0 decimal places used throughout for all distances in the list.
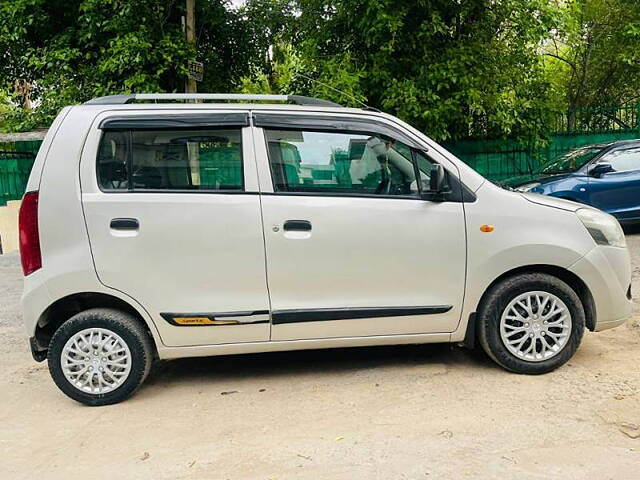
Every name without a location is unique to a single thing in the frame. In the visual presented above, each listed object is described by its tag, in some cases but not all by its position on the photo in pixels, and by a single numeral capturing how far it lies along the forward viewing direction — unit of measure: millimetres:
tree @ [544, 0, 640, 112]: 12891
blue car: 9219
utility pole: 10016
